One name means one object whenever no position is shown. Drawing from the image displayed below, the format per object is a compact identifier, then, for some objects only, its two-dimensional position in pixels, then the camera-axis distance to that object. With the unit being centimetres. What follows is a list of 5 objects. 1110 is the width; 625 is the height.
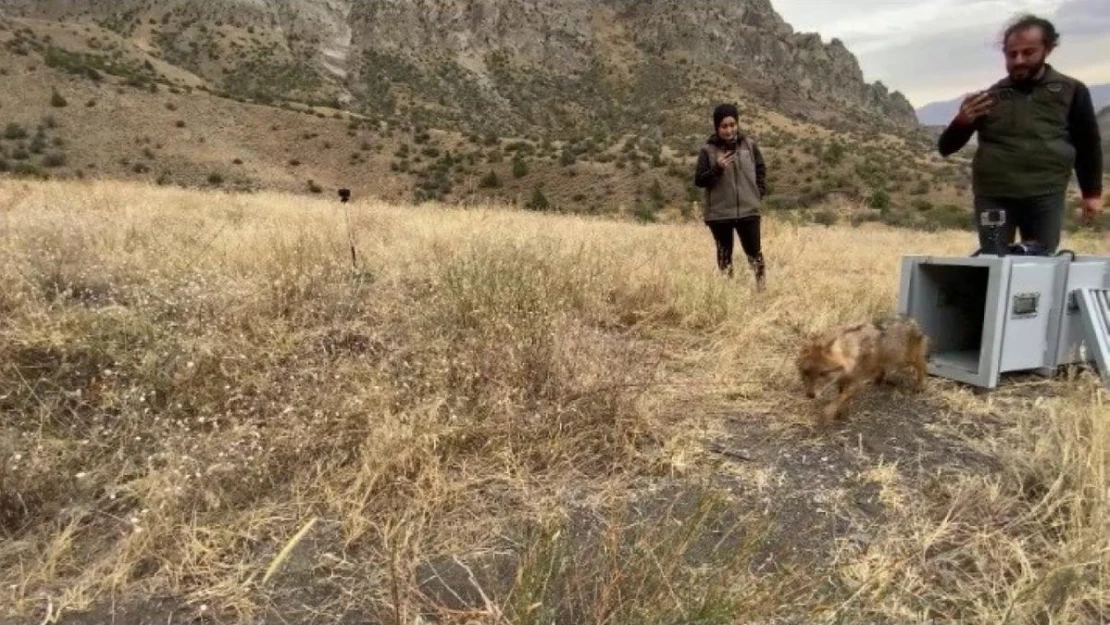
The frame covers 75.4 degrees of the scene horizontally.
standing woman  516
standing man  341
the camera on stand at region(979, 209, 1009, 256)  333
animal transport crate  308
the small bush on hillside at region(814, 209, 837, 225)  1817
